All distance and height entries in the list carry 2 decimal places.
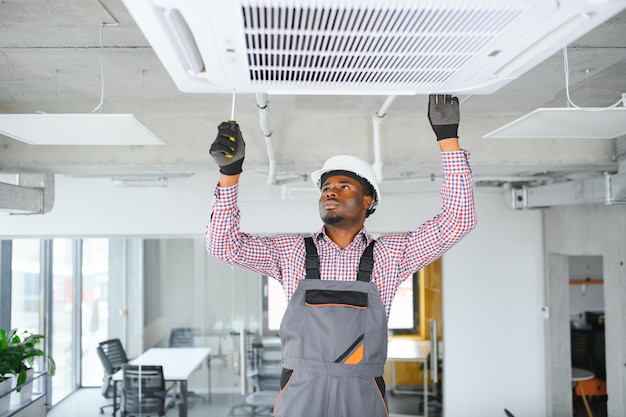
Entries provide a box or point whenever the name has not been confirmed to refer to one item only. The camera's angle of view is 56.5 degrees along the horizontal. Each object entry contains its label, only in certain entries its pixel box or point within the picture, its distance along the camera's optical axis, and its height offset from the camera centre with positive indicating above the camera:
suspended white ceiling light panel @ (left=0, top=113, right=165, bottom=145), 2.37 +0.50
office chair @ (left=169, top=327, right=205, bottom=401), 6.26 -1.03
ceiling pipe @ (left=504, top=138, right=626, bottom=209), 4.10 +0.37
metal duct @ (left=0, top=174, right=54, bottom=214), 4.55 +0.40
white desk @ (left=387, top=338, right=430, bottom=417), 6.27 -1.28
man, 1.50 -0.08
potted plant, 4.54 -0.93
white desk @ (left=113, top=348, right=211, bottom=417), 5.82 -1.25
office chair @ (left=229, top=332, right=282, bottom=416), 6.15 -1.43
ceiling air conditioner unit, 0.83 +0.32
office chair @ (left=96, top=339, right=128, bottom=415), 6.09 -1.26
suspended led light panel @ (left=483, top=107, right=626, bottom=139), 2.28 +0.49
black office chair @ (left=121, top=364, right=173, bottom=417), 5.68 -1.51
